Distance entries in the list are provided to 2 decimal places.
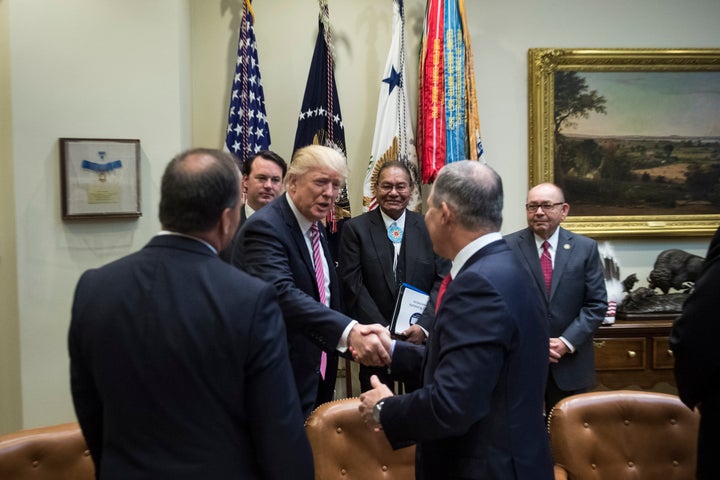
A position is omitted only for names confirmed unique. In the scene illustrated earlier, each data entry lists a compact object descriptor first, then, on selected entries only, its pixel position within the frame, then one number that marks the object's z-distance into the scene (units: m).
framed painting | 5.00
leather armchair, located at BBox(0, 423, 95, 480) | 2.00
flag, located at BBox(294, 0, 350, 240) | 4.61
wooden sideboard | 4.29
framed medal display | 3.89
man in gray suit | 3.56
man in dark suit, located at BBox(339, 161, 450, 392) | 3.74
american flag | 4.49
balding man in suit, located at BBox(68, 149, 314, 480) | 1.40
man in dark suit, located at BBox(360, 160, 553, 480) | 1.63
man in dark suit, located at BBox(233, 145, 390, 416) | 2.55
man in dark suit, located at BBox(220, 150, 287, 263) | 3.68
